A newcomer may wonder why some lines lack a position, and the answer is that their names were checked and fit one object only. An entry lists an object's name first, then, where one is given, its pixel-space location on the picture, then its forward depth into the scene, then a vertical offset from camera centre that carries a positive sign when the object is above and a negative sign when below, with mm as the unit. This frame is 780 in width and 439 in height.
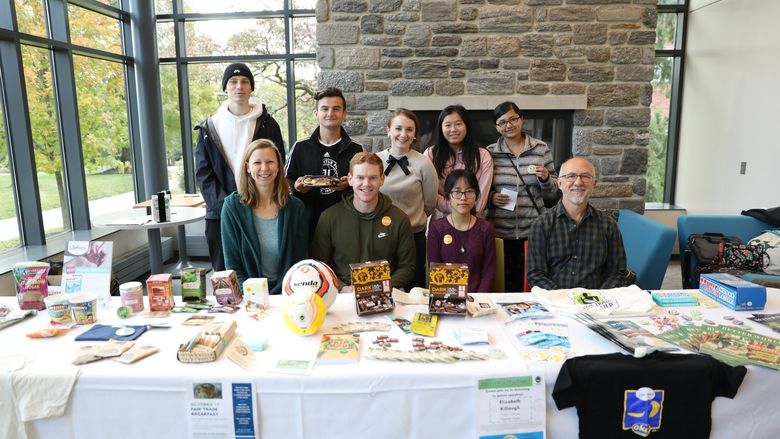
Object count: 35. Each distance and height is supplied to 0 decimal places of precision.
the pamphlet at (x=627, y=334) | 1443 -571
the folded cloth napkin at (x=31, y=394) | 1328 -638
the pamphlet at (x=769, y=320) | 1598 -578
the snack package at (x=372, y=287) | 1715 -473
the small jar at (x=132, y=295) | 1729 -494
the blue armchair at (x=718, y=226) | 3531 -577
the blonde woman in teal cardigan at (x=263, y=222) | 2178 -313
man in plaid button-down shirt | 2211 -438
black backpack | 3209 -699
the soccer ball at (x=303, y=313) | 1542 -501
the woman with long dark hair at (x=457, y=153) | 2730 -27
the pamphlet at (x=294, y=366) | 1354 -589
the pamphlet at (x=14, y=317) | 1663 -552
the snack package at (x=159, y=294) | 1771 -500
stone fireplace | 4156 +783
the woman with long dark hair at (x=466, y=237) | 2340 -423
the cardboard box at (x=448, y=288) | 1691 -473
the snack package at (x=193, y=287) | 1845 -499
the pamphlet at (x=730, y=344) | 1396 -582
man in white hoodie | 2852 +66
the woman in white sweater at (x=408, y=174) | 2619 -133
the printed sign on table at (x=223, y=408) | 1333 -682
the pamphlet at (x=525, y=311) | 1704 -567
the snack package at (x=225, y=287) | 1808 -492
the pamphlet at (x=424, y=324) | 1575 -566
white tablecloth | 1340 -672
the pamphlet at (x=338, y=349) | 1399 -575
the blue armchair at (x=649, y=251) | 2916 -637
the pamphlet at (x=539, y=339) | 1428 -581
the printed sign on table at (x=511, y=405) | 1334 -684
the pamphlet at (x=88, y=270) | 1771 -413
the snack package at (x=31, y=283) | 1758 -454
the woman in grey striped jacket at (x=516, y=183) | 2799 -200
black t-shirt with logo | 1324 -659
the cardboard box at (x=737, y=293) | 1747 -524
